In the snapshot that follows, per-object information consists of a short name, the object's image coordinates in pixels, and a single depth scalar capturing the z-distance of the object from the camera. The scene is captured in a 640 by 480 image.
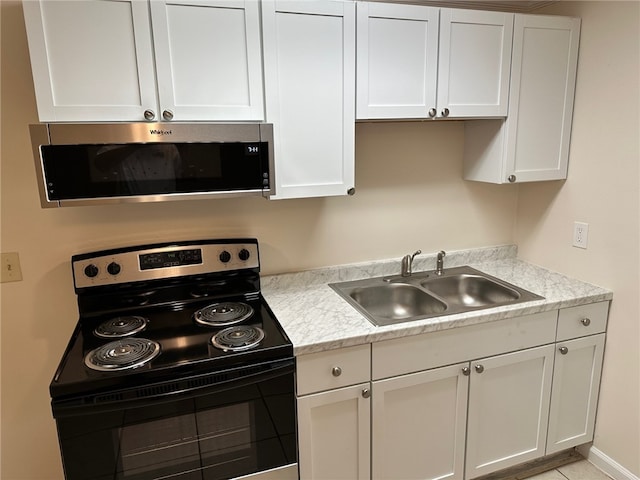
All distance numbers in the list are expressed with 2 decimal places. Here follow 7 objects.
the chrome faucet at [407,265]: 2.28
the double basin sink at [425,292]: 2.11
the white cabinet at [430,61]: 1.78
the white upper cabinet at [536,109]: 2.01
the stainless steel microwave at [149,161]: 1.43
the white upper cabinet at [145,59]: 1.42
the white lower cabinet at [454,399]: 1.69
